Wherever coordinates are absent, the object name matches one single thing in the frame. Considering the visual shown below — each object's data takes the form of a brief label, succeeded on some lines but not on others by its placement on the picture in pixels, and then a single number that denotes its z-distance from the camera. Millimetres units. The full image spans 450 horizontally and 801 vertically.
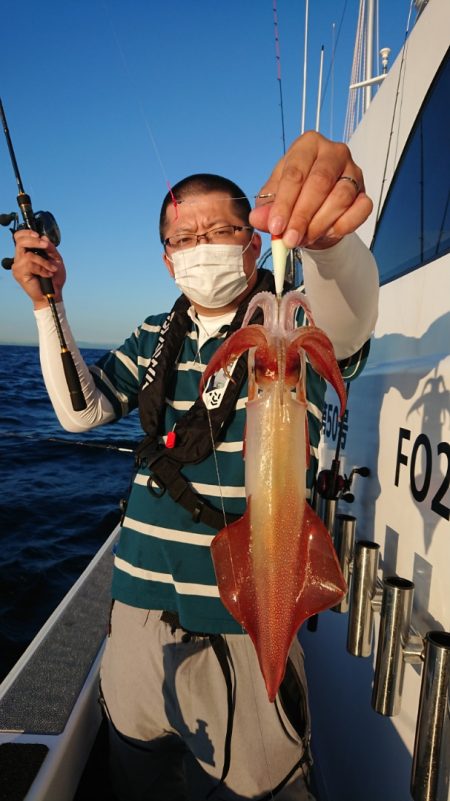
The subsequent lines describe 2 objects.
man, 702
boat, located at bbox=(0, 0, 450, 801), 560
